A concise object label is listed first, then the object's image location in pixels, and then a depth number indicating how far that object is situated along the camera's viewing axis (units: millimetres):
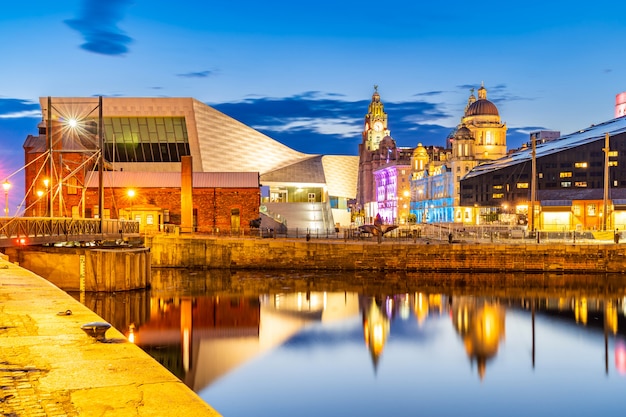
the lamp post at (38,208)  63475
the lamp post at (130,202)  61812
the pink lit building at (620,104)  166150
